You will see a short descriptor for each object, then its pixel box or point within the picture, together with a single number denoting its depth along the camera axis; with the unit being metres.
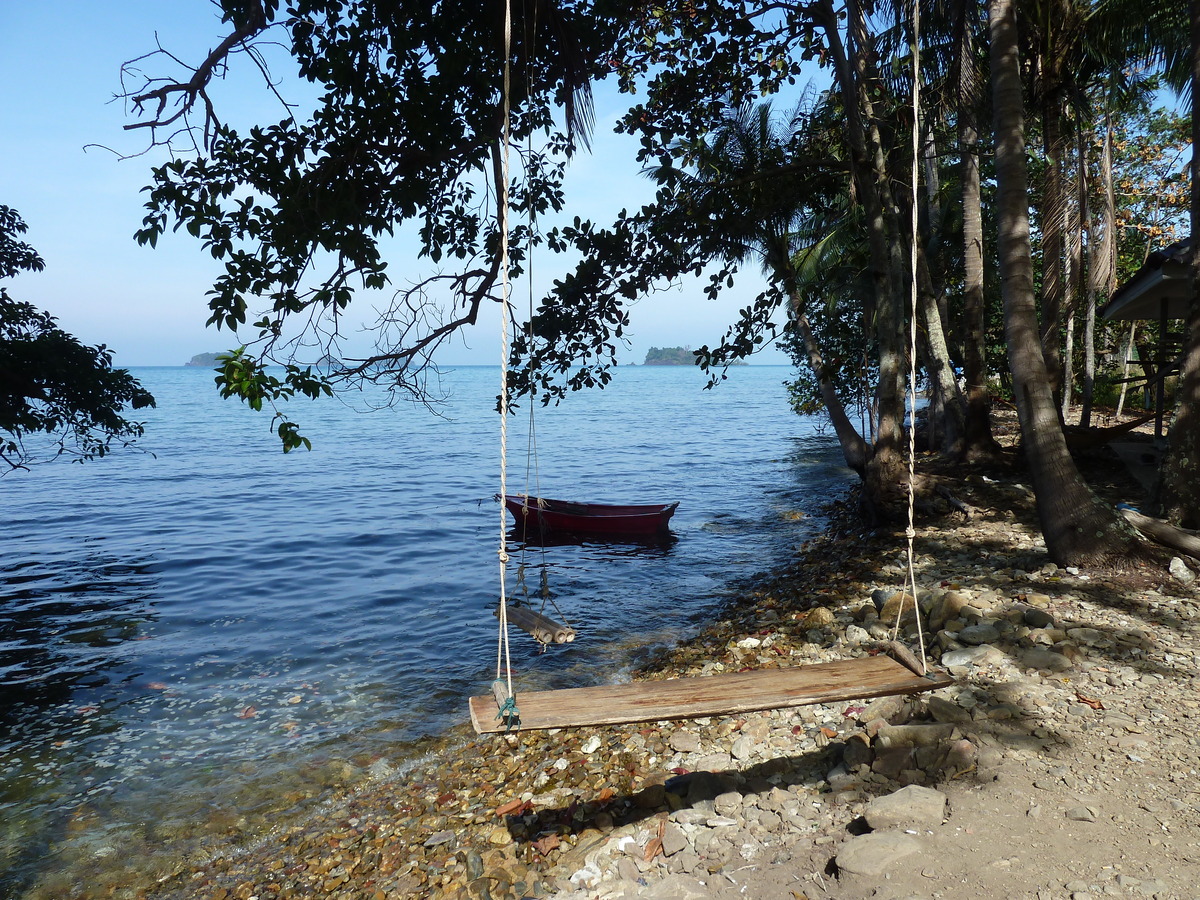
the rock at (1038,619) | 5.69
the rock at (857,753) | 4.36
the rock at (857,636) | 6.56
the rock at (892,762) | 4.19
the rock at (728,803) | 4.24
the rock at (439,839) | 4.95
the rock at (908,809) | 3.59
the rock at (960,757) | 4.00
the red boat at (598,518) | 16.16
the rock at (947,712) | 4.48
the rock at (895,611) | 6.68
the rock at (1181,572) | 6.22
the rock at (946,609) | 6.30
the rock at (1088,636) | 5.32
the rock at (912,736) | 4.26
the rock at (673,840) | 4.04
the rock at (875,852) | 3.37
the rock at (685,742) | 5.23
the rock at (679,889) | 3.59
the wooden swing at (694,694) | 3.45
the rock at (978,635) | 5.67
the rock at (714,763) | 4.84
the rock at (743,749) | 4.88
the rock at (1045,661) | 4.98
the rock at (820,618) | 7.25
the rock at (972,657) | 5.25
